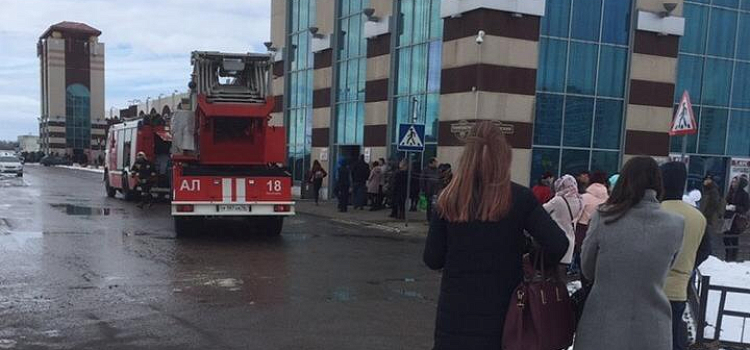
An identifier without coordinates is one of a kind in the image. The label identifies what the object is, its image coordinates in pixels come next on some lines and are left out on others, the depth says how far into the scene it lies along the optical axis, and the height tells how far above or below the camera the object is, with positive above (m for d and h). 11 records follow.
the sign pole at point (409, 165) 16.34 -0.76
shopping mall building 18.44 +2.17
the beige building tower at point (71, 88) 97.31 +5.05
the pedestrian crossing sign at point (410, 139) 14.97 -0.06
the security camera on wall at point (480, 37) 17.62 +2.88
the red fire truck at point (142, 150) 21.30 -0.92
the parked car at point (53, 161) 82.94 -5.63
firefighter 19.69 -1.57
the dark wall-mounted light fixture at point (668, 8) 20.38 +4.57
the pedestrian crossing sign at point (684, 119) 9.56 +0.46
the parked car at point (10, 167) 41.79 -3.31
